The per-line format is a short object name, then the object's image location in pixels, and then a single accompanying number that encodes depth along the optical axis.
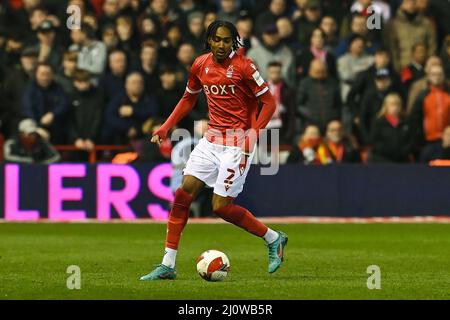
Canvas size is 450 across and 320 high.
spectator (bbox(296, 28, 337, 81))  21.28
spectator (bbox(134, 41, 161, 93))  21.14
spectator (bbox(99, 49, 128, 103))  21.11
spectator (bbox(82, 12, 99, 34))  21.52
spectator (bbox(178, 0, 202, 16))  22.24
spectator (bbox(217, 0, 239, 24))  22.28
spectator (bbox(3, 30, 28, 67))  21.52
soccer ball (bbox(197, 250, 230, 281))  11.66
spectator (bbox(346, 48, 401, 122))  21.12
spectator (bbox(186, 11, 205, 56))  21.78
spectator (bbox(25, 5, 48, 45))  21.98
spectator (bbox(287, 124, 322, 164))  20.75
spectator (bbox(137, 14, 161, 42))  21.60
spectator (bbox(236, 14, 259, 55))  21.69
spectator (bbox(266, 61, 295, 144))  20.72
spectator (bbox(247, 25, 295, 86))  21.38
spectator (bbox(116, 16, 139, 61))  21.70
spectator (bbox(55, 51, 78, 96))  21.30
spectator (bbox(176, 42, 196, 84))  21.19
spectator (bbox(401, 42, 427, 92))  21.48
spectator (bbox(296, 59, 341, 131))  20.88
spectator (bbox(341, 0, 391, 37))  22.16
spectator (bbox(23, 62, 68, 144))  20.69
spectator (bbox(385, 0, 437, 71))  21.91
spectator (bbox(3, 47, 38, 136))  20.84
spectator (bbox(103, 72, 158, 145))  20.81
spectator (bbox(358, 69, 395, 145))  21.05
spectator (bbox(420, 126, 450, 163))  20.69
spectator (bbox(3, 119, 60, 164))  20.45
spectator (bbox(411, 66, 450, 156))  20.78
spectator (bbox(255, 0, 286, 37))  22.02
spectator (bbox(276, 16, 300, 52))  21.67
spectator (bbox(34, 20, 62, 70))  21.62
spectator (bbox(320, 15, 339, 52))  21.94
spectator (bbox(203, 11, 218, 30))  21.72
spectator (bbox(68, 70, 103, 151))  20.80
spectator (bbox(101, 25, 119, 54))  21.58
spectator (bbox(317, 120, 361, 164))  20.92
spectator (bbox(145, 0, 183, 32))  22.12
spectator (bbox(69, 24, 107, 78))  21.44
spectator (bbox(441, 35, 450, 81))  21.80
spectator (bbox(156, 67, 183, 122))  20.91
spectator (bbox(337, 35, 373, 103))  21.64
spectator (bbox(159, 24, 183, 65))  21.48
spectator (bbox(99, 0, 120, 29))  21.91
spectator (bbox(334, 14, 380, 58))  21.77
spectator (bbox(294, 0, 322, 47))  22.02
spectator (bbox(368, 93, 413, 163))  20.81
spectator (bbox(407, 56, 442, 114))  21.02
